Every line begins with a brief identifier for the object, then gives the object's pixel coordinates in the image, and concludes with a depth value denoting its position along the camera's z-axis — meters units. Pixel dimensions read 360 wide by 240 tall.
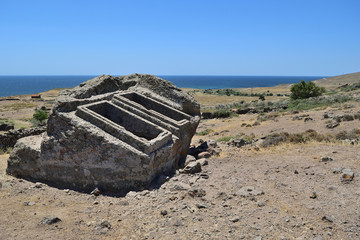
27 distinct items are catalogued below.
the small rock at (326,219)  4.78
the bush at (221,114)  26.33
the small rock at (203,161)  8.59
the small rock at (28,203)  6.32
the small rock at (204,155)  9.73
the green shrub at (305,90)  34.28
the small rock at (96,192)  6.90
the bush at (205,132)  16.73
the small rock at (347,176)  6.29
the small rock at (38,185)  7.35
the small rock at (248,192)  6.06
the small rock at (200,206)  5.67
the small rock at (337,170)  6.79
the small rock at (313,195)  5.70
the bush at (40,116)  25.48
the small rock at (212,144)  11.39
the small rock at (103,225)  5.24
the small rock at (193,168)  7.79
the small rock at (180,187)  6.69
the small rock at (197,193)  6.24
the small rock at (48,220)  5.34
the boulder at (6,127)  20.02
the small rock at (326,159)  7.66
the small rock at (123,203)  6.20
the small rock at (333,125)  12.63
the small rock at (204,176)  7.40
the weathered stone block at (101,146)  6.89
